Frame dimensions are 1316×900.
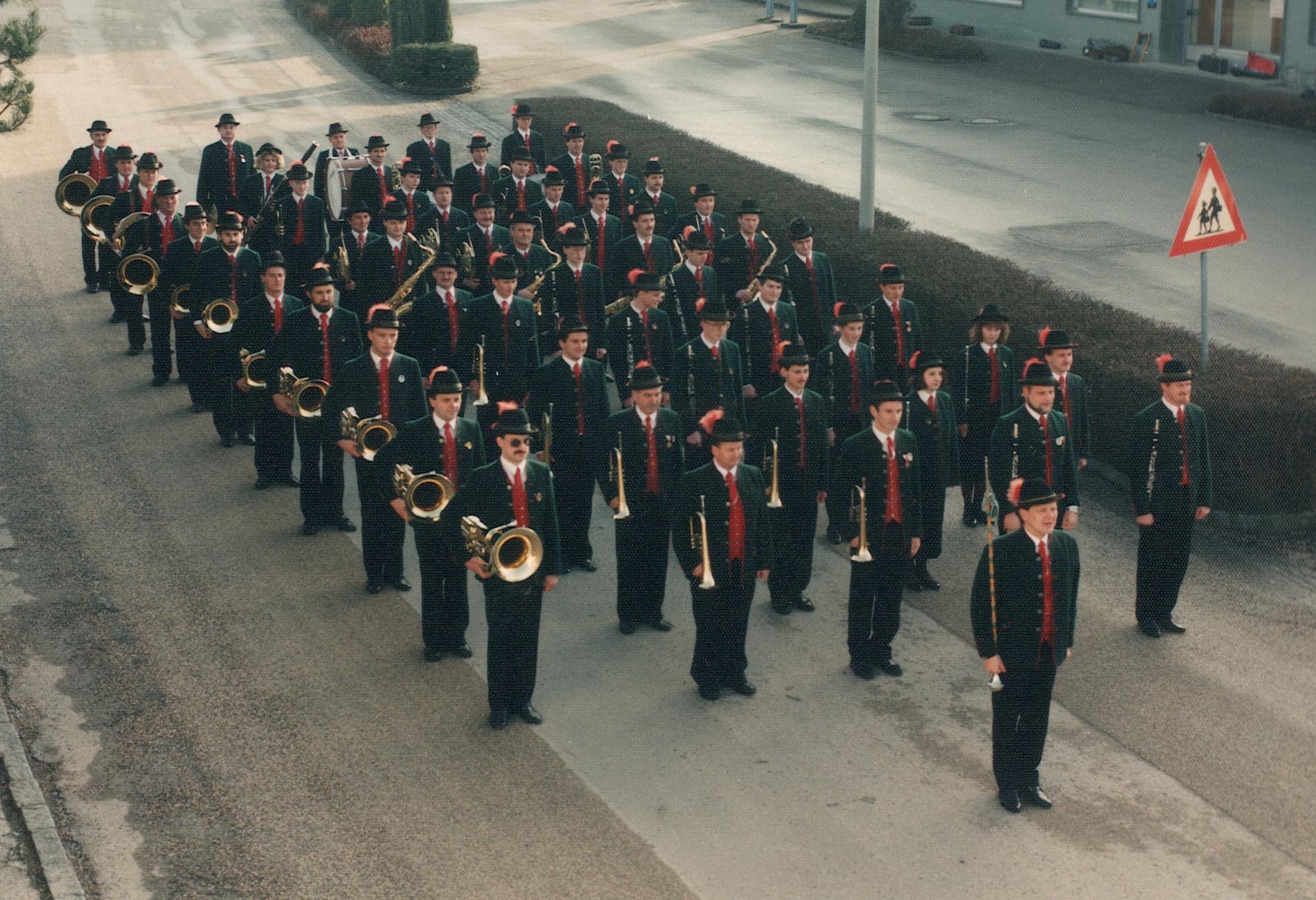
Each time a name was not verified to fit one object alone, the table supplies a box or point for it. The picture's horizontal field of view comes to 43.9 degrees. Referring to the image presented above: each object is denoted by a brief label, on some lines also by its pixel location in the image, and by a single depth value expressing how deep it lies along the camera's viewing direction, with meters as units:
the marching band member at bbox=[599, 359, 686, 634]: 11.39
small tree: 15.04
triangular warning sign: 13.46
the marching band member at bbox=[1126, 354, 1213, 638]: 11.18
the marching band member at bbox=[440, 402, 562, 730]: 9.88
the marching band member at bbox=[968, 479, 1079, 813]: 8.99
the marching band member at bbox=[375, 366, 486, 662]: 10.91
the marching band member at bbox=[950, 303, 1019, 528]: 12.95
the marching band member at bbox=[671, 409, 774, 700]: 10.28
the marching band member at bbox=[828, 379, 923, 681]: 10.67
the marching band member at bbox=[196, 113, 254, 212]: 20.41
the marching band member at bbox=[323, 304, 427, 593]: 12.02
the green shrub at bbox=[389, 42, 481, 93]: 36.31
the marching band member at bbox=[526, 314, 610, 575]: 12.30
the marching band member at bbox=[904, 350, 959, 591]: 11.80
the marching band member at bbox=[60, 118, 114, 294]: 19.98
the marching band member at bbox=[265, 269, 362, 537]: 13.23
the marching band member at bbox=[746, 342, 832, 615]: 11.72
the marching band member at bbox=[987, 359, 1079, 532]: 11.27
